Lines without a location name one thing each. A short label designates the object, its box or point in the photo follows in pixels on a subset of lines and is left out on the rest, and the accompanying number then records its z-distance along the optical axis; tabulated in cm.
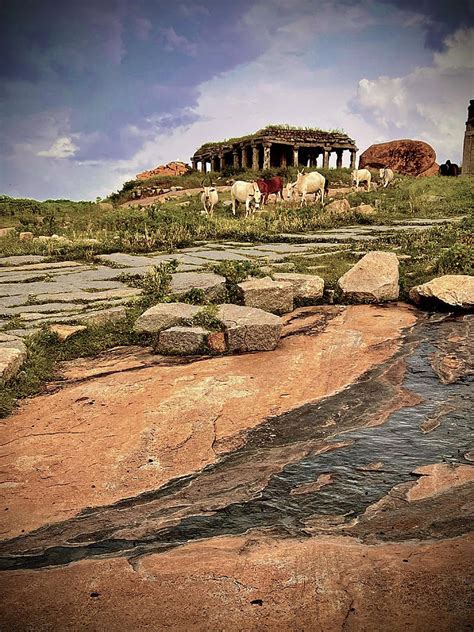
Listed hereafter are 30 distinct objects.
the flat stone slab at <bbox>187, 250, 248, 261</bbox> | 819
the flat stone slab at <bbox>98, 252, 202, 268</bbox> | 802
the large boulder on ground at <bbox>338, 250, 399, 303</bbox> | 613
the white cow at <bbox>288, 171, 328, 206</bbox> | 1950
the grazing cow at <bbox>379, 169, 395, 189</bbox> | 2631
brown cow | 2008
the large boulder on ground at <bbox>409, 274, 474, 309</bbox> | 552
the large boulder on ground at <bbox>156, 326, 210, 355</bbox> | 479
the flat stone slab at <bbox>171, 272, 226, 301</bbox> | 598
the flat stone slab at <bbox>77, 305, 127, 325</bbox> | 529
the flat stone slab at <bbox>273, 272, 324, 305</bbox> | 613
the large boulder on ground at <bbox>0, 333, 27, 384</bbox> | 406
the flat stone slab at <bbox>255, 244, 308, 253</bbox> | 899
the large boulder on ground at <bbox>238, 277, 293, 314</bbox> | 581
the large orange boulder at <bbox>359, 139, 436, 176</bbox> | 3616
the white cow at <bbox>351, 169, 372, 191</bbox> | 2595
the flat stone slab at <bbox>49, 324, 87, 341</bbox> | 497
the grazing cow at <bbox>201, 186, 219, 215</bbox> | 1836
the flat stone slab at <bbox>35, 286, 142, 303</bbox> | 601
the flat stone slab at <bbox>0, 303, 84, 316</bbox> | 559
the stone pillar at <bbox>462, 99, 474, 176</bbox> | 2905
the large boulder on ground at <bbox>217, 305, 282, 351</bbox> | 478
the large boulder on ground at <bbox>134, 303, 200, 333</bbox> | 503
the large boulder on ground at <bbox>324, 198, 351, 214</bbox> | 1607
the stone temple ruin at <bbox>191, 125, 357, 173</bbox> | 3441
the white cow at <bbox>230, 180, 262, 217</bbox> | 1705
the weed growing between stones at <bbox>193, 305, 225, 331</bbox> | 494
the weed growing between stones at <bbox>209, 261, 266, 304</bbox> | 613
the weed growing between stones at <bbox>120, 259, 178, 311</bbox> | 577
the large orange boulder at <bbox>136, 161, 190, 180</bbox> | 4153
